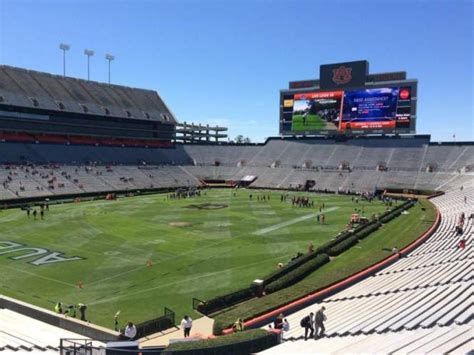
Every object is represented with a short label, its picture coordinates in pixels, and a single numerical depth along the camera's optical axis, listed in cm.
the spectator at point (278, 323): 1568
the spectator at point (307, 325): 1420
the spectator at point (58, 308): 1851
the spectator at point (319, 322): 1401
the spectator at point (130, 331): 1564
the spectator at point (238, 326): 1614
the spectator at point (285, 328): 1564
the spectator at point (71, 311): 1845
